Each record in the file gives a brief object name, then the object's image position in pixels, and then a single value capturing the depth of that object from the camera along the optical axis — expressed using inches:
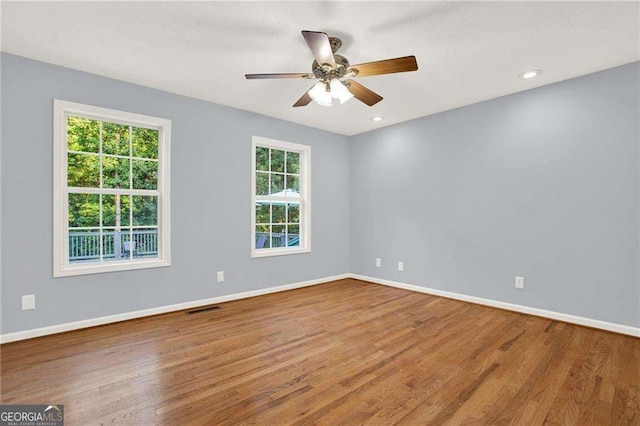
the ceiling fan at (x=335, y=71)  81.4
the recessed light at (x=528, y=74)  118.5
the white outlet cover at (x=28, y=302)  108.0
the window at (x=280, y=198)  175.0
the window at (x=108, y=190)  115.8
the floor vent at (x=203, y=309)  138.5
